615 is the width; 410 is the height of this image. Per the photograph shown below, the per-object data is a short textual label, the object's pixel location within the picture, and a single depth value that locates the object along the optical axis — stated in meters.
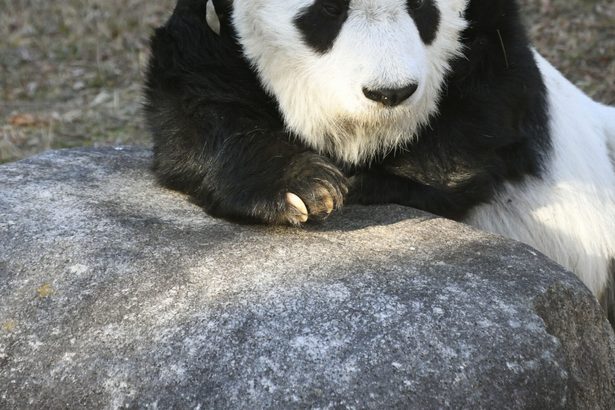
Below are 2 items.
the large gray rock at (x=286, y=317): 4.94
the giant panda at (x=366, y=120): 6.11
